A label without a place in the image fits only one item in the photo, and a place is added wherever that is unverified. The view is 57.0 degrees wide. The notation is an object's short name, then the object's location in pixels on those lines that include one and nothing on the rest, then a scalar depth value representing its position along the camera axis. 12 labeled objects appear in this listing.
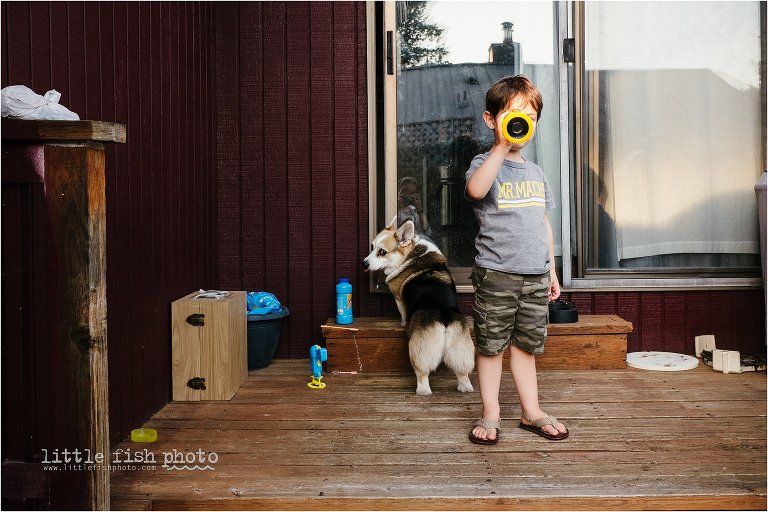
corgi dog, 3.36
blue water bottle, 4.06
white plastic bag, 1.81
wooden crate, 3.33
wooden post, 1.81
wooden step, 3.90
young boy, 2.71
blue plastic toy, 3.62
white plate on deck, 3.88
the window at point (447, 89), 4.21
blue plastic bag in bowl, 3.99
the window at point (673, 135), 4.19
